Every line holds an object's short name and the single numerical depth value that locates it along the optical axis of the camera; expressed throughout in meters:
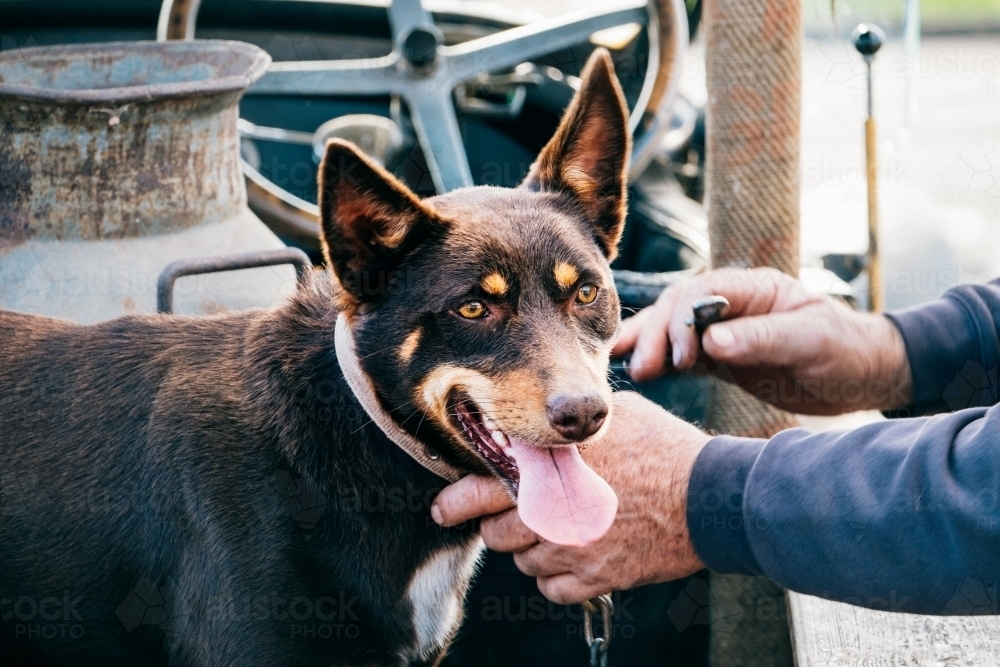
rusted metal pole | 3.01
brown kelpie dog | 1.87
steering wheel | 3.47
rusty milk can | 2.29
